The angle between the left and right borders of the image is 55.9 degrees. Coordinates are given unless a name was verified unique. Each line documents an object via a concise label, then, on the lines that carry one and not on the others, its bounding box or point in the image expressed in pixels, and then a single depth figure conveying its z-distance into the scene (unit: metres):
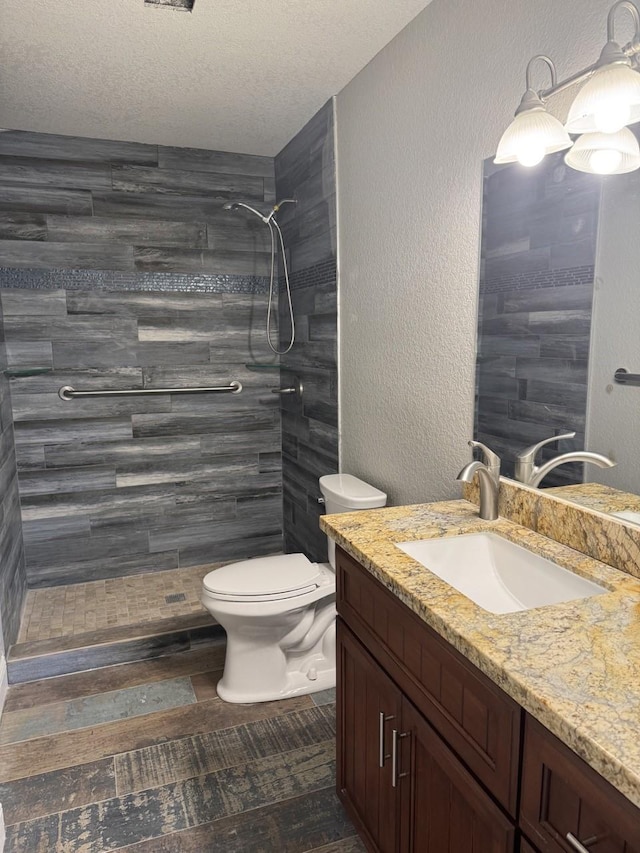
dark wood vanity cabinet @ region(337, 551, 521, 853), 0.99
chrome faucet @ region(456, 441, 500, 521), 1.65
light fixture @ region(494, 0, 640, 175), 1.16
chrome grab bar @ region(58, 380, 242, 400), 3.19
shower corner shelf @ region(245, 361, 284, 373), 3.45
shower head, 3.04
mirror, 1.33
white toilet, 2.26
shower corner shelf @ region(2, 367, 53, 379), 2.95
